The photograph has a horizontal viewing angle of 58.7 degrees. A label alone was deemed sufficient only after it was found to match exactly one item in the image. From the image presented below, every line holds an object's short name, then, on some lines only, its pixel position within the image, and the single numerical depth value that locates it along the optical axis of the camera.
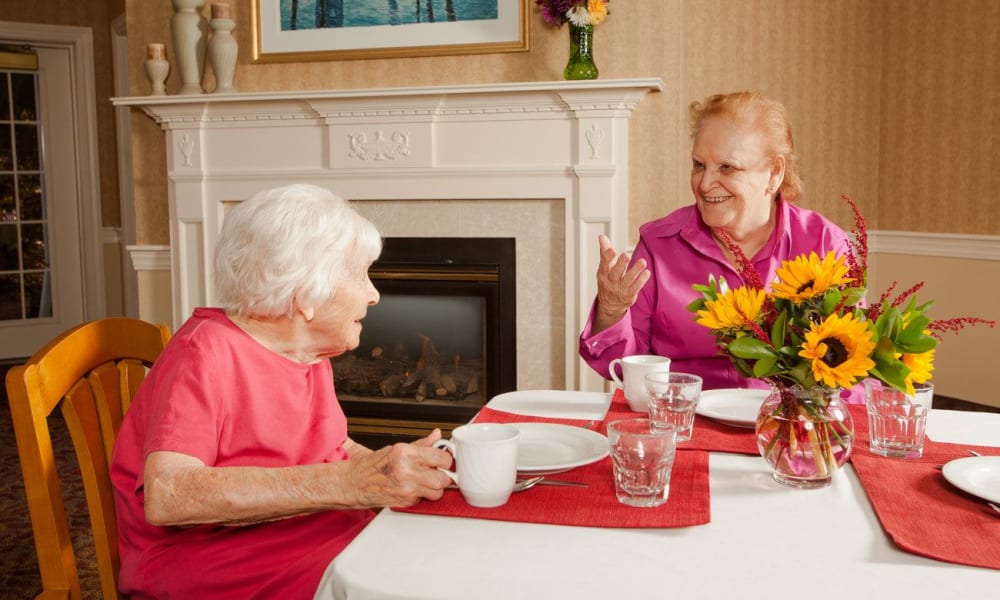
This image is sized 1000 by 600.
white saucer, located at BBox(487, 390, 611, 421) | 1.49
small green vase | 3.20
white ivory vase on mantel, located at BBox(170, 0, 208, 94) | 3.56
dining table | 0.85
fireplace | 3.28
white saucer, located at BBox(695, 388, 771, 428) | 1.42
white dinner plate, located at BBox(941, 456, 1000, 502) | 1.08
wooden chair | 1.17
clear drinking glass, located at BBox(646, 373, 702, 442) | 1.28
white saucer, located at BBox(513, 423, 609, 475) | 1.21
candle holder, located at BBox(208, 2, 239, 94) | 3.53
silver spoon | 1.10
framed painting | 3.40
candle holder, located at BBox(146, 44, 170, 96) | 3.63
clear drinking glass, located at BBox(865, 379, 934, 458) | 1.21
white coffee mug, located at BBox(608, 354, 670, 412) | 1.44
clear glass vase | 1.12
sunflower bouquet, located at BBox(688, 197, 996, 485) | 1.04
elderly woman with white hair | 1.09
